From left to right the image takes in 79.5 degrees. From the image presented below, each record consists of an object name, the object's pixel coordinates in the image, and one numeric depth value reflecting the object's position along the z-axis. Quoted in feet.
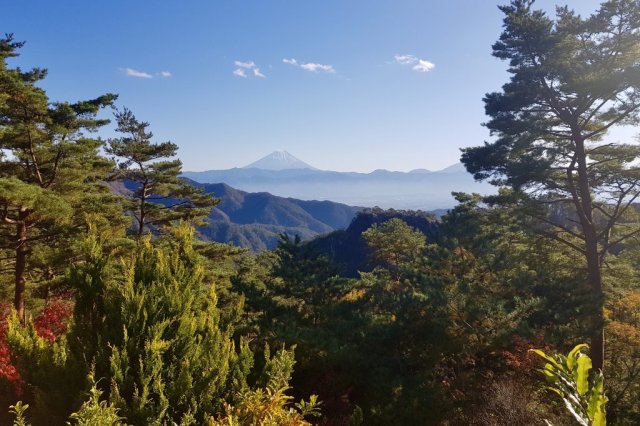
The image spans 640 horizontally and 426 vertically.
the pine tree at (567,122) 44.70
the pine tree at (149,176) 61.06
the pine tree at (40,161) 39.14
